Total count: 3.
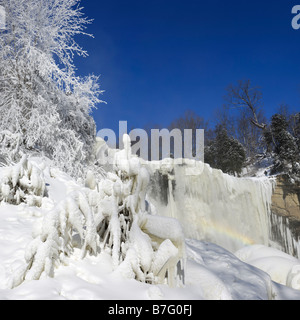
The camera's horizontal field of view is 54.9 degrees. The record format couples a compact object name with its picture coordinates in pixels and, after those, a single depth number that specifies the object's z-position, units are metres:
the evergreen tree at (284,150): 16.97
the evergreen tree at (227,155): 20.22
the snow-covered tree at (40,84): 9.62
